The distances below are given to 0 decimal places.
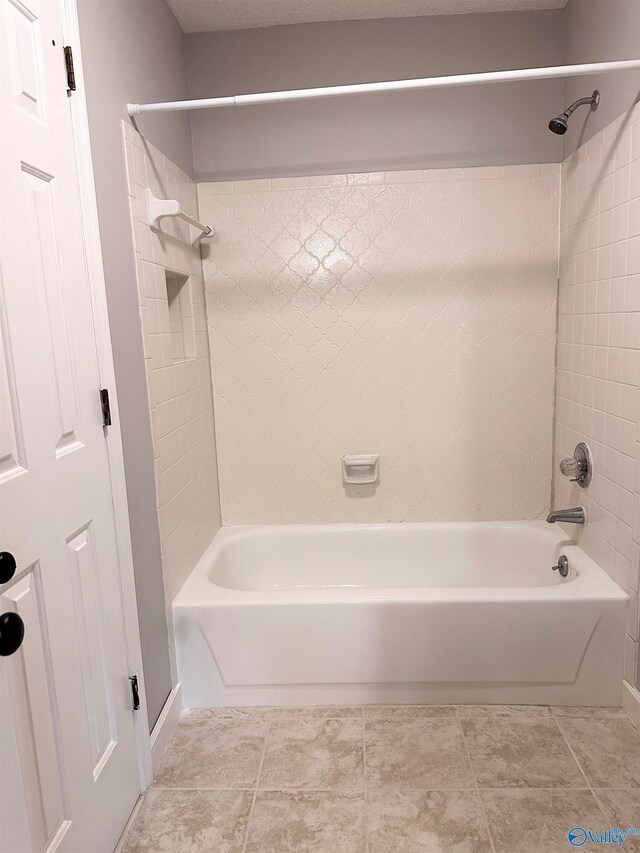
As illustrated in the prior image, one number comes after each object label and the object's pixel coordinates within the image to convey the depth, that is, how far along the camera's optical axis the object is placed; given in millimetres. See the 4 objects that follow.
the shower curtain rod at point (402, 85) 1720
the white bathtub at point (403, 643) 2113
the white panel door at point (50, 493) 1178
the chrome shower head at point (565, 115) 2053
